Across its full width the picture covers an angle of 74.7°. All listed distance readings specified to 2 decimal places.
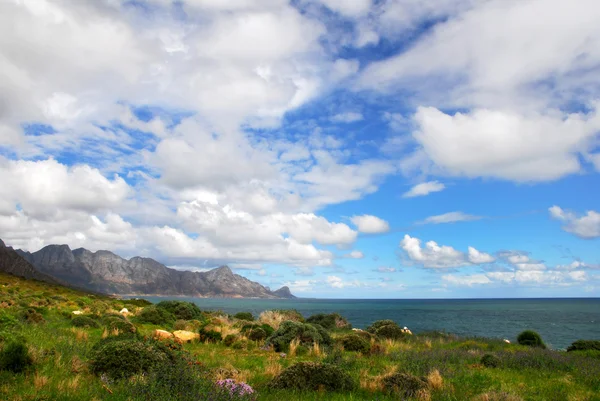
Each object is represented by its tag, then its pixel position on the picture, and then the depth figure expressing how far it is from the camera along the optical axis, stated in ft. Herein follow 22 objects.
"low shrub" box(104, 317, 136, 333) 62.02
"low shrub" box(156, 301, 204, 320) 104.73
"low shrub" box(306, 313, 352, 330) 118.01
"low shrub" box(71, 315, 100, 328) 68.23
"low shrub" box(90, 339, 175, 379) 30.31
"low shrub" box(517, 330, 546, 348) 87.20
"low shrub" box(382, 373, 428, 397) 32.78
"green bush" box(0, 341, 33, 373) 29.50
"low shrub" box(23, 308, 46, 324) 62.16
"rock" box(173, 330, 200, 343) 64.07
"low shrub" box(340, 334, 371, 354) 62.44
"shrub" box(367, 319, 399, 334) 94.04
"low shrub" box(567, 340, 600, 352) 73.77
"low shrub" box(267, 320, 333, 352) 62.64
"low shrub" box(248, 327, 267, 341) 70.64
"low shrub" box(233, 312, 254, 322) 116.26
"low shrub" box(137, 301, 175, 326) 87.56
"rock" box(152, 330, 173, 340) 55.46
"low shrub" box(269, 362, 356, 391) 32.94
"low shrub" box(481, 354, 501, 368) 52.37
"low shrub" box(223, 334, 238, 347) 63.52
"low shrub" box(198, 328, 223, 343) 65.87
